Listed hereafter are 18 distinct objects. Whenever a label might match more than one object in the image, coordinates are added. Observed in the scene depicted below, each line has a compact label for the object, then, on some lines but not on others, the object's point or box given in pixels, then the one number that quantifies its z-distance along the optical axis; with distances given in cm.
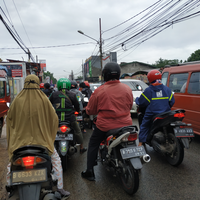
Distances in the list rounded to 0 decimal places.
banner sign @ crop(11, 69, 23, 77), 1673
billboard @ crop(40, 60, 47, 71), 3920
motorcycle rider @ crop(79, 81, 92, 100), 730
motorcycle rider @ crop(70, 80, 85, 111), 549
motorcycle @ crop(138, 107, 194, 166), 331
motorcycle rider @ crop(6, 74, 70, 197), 211
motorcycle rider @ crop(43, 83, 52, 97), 737
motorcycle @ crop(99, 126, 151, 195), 244
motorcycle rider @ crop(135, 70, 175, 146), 361
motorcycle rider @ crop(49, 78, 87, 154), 362
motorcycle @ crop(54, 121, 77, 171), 331
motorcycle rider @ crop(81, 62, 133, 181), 271
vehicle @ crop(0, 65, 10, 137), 615
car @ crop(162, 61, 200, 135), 466
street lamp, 2116
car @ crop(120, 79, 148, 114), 909
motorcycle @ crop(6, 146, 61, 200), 187
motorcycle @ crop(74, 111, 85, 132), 459
